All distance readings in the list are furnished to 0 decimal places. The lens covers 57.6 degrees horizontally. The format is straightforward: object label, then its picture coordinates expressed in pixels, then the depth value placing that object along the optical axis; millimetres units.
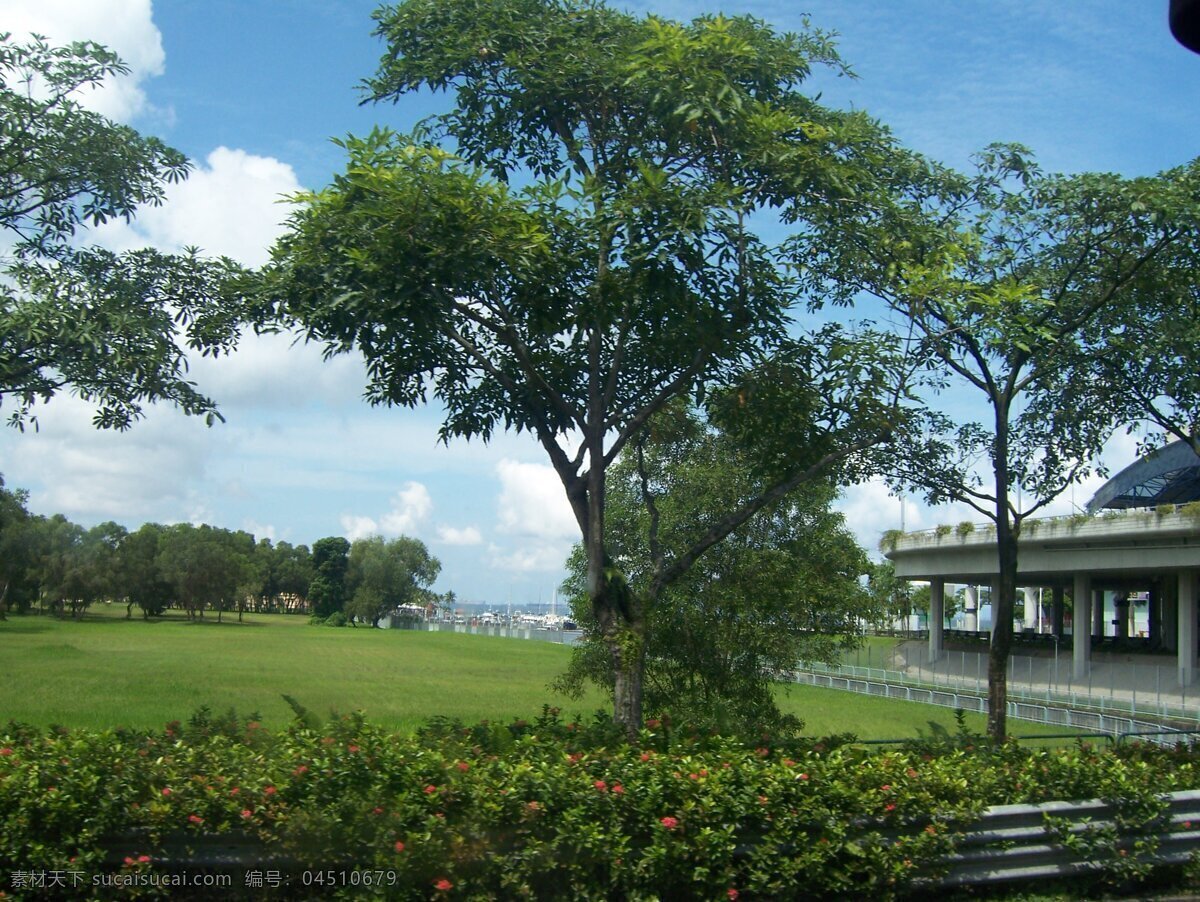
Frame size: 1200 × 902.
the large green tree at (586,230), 9203
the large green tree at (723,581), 16250
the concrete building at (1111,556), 38219
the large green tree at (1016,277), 11594
